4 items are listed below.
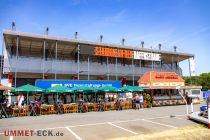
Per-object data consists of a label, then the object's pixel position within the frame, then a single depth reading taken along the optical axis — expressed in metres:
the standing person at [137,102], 23.04
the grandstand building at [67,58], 29.23
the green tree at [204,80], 90.12
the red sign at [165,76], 31.36
